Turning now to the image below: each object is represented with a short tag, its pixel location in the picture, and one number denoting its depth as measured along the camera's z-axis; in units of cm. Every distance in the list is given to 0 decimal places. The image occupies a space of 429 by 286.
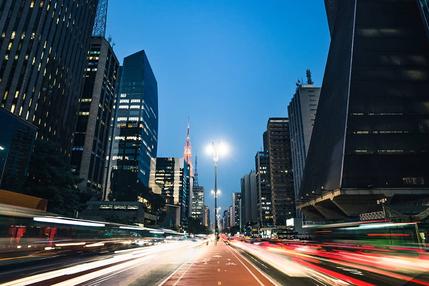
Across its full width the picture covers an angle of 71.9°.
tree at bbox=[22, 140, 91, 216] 4662
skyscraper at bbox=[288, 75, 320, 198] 15300
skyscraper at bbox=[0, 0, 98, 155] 6956
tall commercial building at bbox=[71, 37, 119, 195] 10969
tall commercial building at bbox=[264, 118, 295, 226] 18862
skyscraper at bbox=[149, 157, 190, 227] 18562
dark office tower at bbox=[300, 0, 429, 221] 6294
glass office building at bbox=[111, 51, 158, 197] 15864
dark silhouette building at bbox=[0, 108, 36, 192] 3969
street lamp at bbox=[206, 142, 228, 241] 4295
